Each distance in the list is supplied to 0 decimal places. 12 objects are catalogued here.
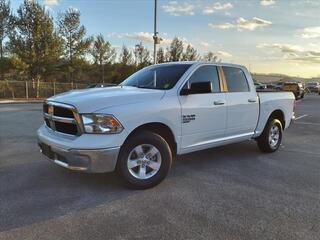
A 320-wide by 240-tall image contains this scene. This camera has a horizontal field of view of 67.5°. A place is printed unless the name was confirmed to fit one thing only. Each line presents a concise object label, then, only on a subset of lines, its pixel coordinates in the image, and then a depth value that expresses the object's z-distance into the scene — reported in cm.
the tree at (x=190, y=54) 3343
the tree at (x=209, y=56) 3785
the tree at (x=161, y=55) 3086
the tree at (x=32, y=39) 2071
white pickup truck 310
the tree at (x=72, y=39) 2301
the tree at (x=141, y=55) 2947
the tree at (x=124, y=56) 2854
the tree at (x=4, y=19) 2043
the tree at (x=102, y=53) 2622
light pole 1426
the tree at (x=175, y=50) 3173
